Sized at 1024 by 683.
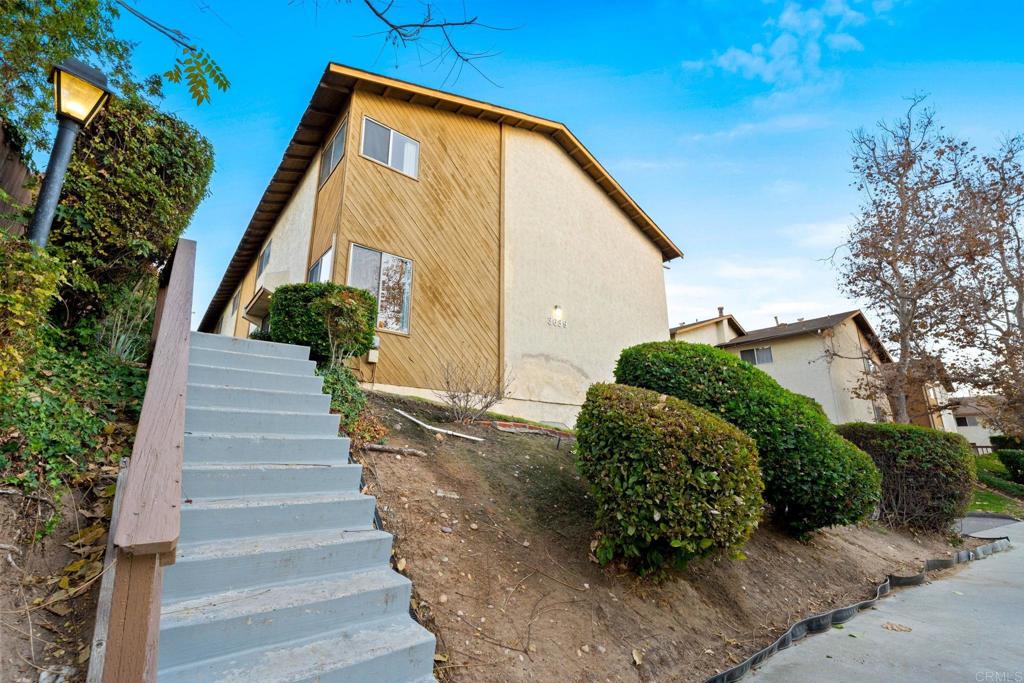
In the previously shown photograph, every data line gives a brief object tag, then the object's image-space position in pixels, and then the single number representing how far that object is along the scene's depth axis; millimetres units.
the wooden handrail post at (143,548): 1184
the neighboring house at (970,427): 30953
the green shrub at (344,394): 4352
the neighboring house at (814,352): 18828
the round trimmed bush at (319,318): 5410
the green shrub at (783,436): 4762
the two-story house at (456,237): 7879
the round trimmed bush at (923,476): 6996
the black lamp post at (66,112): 2863
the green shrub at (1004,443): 20364
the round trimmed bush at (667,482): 3049
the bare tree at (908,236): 14297
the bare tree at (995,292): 13906
